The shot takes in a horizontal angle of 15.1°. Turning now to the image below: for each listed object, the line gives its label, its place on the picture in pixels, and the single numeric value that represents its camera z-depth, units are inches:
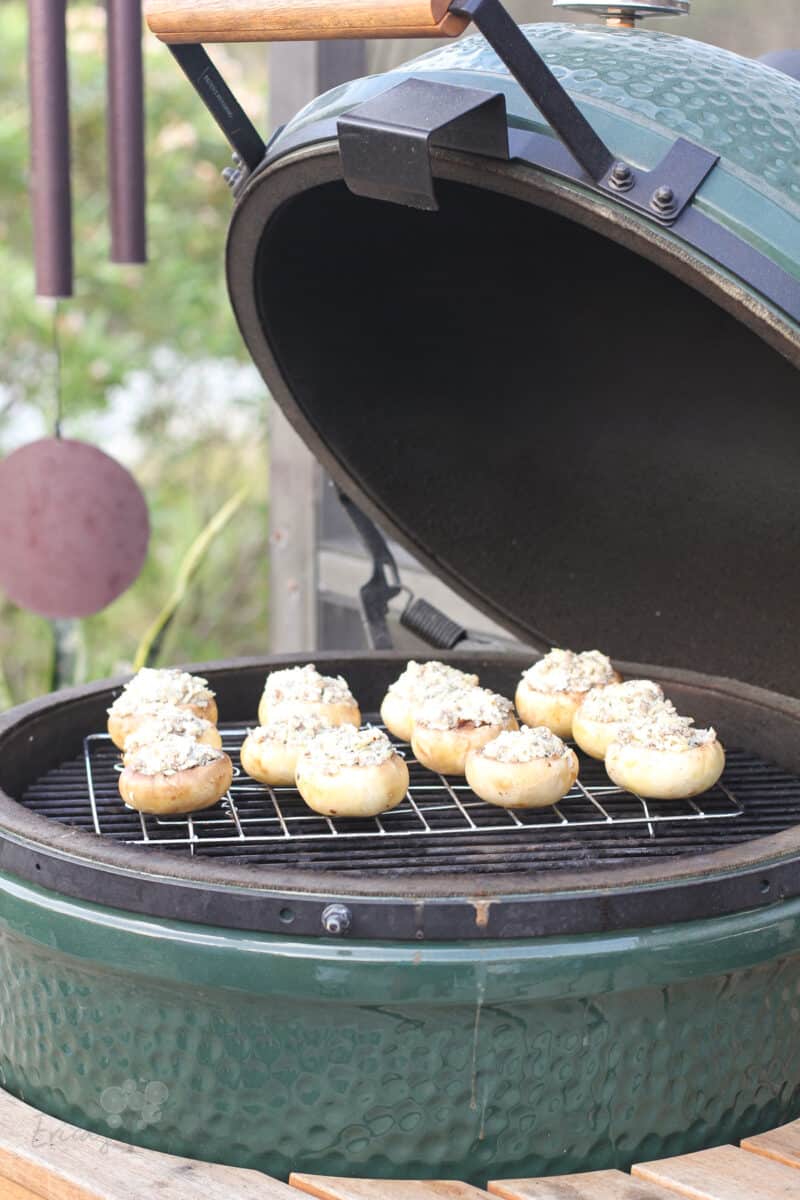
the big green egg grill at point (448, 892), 58.9
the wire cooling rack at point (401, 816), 64.8
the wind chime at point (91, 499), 77.7
